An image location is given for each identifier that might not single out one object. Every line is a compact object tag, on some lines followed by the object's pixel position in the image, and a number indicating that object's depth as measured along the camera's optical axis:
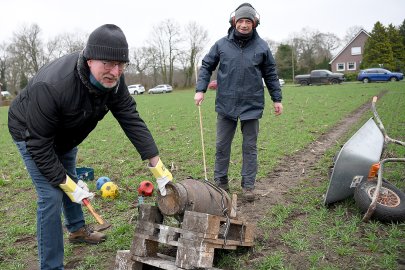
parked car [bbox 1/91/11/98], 53.16
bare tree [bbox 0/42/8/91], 60.09
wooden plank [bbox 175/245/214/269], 2.94
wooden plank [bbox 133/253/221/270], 3.03
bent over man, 2.75
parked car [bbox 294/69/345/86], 39.50
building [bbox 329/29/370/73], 62.10
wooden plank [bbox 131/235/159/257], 3.23
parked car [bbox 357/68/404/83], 37.53
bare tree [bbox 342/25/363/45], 80.44
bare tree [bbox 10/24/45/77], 57.34
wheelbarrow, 4.07
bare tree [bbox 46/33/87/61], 62.53
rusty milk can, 3.17
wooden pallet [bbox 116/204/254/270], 2.97
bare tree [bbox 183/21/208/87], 63.69
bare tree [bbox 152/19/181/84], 64.94
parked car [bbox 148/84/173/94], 53.91
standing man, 4.98
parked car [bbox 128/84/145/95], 56.47
